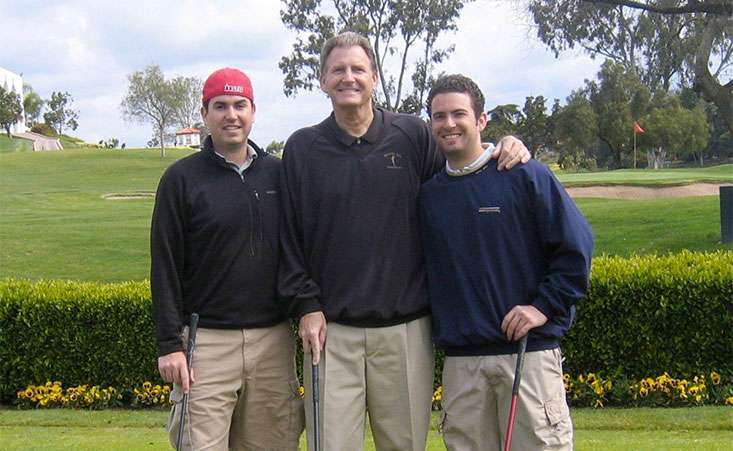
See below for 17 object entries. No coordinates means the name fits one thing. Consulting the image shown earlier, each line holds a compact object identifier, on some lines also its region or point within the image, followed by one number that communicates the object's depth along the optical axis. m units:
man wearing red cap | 4.06
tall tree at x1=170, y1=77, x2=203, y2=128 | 63.06
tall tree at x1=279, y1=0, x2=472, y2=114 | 45.47
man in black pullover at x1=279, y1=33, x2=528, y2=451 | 3.96
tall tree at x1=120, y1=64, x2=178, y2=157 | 62.47
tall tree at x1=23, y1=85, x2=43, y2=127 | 91.06
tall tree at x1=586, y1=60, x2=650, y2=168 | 50.50
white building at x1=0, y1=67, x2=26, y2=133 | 85.13
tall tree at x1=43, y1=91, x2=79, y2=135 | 91.81
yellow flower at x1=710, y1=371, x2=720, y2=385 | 7.46
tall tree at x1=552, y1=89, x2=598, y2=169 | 50.50
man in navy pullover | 3.79
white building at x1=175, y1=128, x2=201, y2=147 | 86.38
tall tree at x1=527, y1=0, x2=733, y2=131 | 16.25
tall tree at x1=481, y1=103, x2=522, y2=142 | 38.06
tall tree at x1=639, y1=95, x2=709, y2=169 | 49.38
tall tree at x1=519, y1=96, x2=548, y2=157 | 52.22
